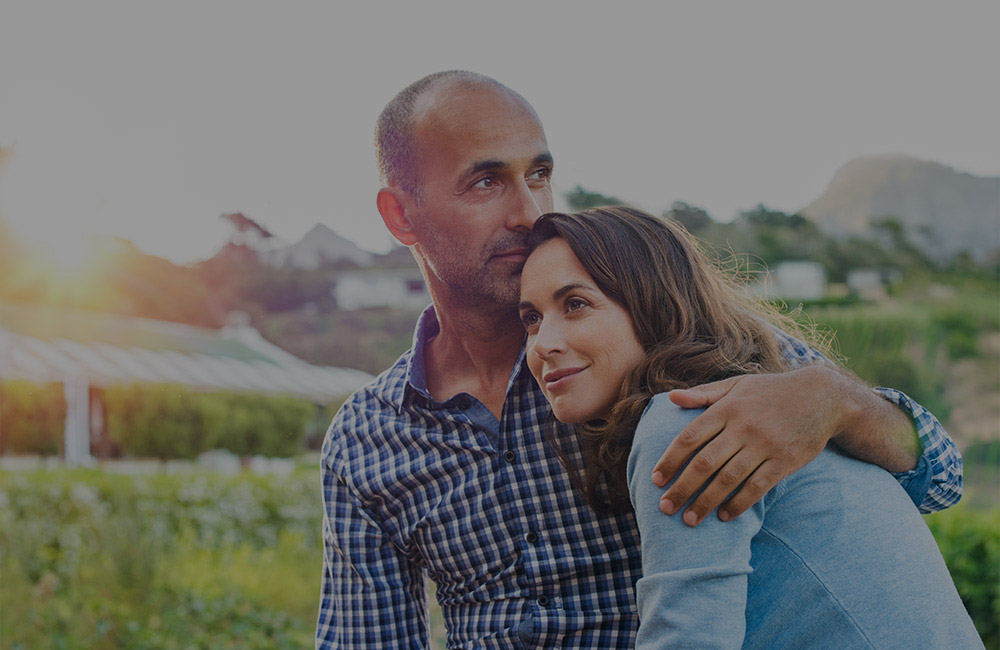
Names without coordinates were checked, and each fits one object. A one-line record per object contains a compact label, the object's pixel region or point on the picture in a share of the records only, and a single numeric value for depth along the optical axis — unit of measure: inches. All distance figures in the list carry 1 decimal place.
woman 45.4
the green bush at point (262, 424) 526.0
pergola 462.3
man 68.2
